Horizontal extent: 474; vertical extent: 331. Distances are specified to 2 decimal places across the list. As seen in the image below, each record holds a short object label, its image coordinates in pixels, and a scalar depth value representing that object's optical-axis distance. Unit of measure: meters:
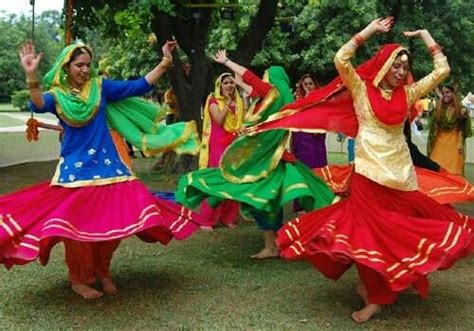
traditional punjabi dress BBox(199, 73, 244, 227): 7.06
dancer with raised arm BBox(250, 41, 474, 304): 4.02
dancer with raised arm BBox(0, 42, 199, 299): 4.30
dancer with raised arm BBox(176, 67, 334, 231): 5.35
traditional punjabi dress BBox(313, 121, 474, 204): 5.47
